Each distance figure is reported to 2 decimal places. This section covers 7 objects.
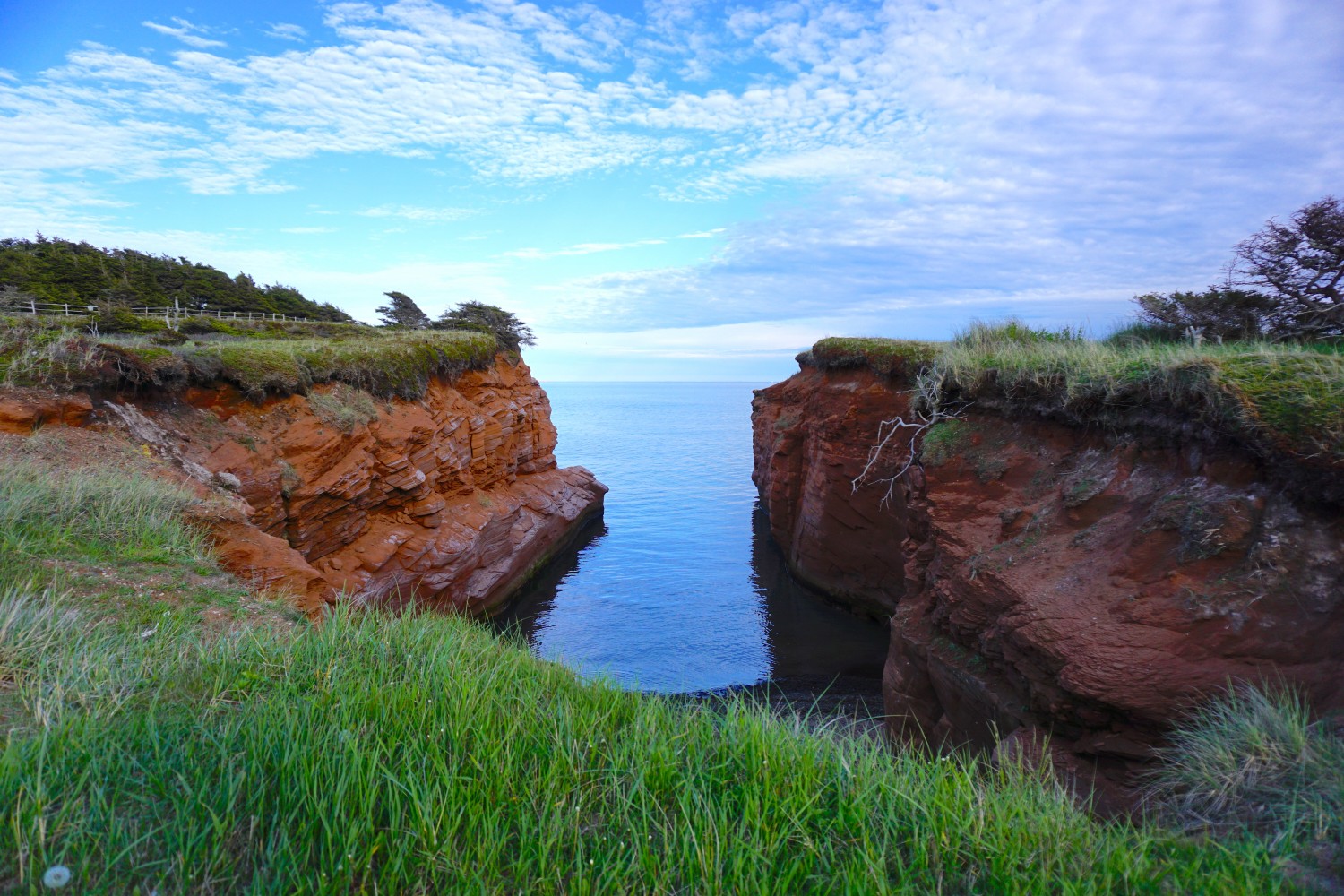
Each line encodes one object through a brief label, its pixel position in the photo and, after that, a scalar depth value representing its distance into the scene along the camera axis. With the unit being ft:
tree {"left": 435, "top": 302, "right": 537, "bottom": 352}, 129.39
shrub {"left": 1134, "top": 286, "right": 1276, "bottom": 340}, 30.81
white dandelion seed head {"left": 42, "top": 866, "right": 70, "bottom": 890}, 6.89
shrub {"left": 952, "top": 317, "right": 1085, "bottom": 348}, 35.60
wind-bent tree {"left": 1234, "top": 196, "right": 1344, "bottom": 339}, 28.09
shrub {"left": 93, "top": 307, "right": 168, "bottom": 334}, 79.56
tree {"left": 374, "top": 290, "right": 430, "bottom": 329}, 153.69
